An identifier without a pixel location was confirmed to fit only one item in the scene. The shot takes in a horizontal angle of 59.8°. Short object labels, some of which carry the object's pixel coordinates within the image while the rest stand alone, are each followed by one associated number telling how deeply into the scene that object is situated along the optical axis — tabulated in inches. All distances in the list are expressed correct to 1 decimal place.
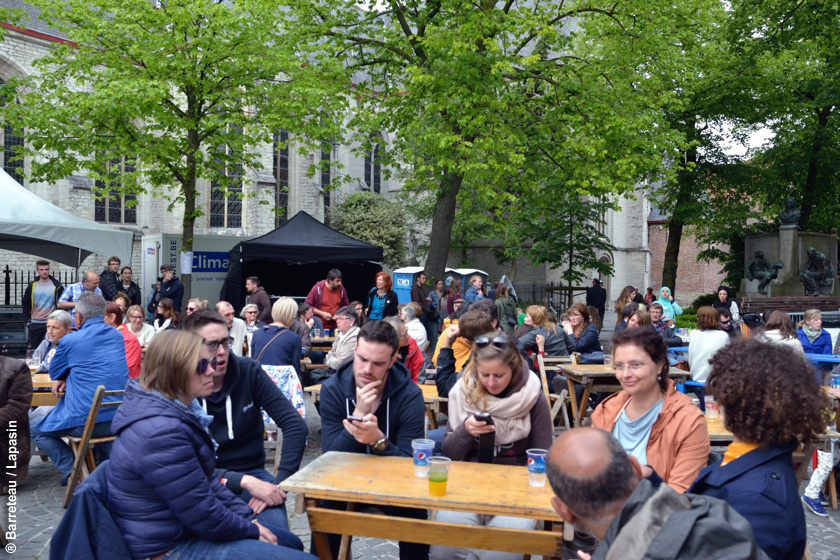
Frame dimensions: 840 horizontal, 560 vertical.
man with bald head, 61.7
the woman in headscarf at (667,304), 461.4
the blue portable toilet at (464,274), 929.4
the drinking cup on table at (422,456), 129.6
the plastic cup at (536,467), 126.0
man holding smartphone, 142.3
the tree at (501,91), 585.3
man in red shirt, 486.9
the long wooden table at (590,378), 294.0
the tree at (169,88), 585.9
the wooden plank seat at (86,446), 201.0
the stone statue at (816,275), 778.2
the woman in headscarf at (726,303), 473.4
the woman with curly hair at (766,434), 86.3
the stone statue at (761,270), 779.4
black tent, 622.8
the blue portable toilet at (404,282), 856.3
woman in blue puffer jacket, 105.8
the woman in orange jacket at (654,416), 133.1
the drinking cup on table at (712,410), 202.1
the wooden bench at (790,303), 682.2
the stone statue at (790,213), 797.2
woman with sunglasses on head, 146.3
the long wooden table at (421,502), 115.3
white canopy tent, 424.2
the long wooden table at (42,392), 245.6
